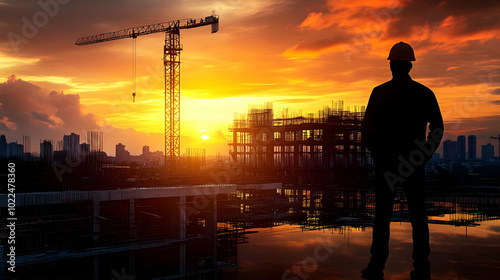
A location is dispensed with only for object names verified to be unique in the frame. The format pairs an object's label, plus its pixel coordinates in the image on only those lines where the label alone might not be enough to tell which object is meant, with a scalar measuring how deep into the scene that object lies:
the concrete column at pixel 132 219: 27.83
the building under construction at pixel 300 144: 72.93
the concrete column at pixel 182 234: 29.11
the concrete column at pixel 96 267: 24.72
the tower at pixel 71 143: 71.45
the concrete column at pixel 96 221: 25.98
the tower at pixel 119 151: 143.71
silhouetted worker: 4.33
